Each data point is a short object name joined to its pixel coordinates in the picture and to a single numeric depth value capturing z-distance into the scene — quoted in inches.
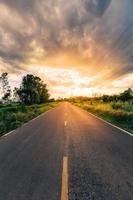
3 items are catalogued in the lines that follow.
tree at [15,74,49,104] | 3629.7
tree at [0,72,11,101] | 3690.9
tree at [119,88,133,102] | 2858.3
